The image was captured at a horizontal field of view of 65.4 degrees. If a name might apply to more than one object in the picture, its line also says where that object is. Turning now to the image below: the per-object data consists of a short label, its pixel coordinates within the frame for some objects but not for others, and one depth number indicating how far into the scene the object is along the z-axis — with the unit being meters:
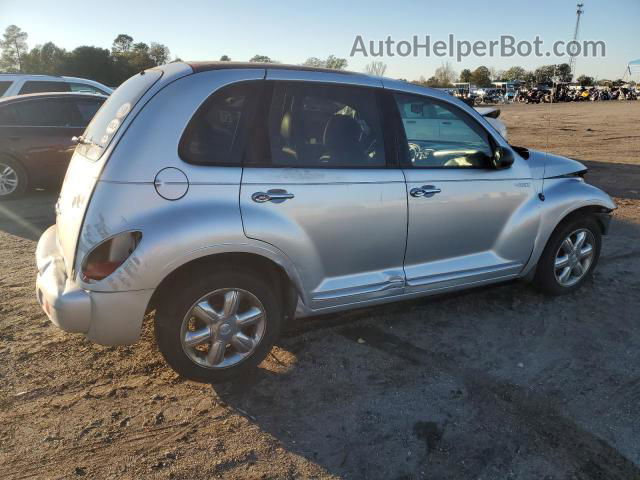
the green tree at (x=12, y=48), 90.25
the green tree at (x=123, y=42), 100.70
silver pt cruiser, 2.63
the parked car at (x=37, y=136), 7.59
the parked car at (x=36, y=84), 9.36
